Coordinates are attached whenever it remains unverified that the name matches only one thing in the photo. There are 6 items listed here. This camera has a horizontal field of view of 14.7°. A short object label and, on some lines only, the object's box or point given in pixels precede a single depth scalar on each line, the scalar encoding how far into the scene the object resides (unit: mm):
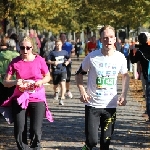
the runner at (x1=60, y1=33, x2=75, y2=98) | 17410
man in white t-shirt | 7140
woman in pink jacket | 7689
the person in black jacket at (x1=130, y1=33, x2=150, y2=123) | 9318
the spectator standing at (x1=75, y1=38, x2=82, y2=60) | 48518
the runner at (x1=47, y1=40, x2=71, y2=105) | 15733
